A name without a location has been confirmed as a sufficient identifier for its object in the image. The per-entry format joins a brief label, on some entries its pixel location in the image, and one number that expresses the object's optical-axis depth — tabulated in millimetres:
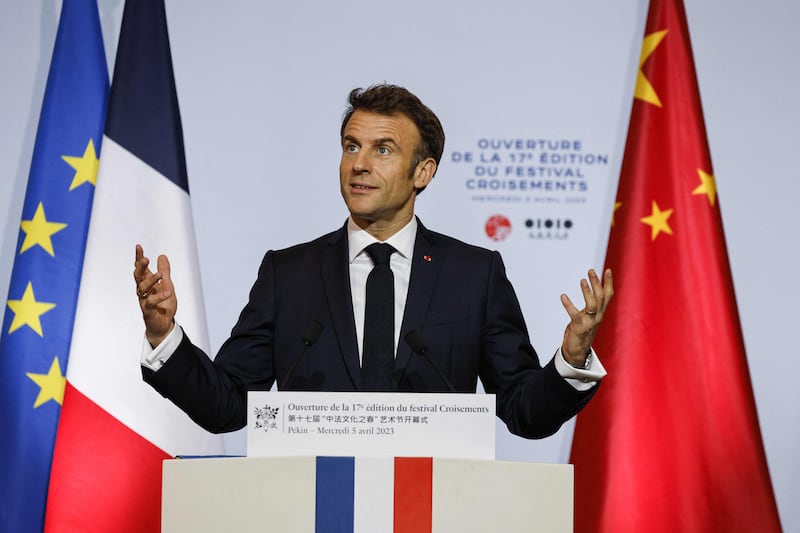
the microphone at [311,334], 5462
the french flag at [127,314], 6435
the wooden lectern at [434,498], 5214
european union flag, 6539
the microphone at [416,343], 5464
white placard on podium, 5243
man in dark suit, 5739
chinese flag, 6476
